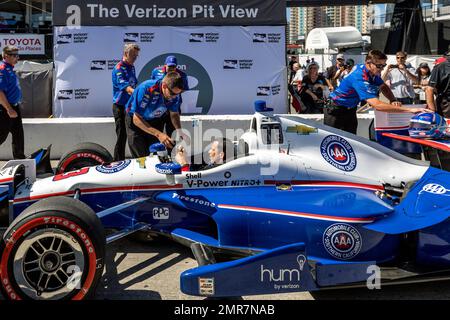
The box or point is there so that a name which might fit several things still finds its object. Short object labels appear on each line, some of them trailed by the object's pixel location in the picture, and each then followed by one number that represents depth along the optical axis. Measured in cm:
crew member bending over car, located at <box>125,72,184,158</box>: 586
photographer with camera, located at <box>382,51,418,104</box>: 1055
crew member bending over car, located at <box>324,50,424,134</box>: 623
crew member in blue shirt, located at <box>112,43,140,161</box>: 735
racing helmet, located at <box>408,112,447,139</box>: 584
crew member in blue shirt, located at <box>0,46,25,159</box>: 735
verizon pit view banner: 993
